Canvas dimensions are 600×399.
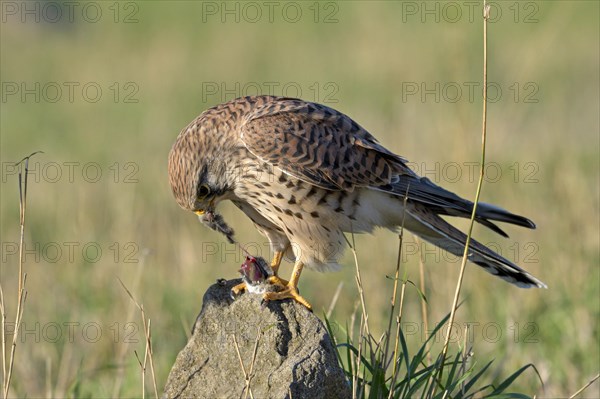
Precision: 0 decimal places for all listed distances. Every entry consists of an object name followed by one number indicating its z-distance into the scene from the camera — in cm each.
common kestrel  973
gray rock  787
